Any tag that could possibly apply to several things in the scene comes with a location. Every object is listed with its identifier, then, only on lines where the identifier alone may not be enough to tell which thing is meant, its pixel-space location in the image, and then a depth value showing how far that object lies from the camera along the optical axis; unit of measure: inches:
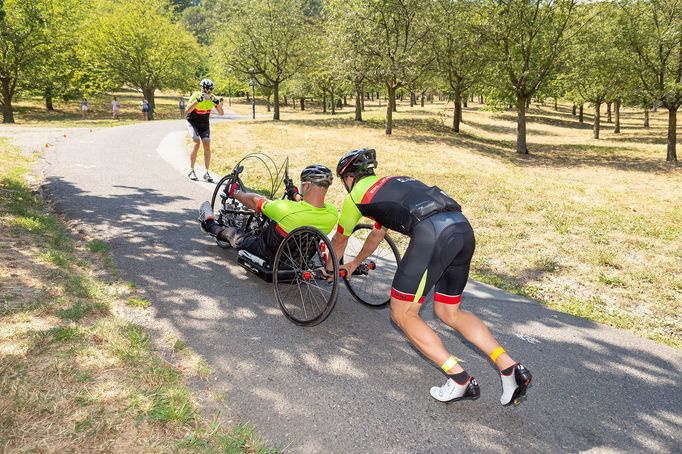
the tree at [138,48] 1464.1
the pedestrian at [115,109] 1288.1
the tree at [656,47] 781.9
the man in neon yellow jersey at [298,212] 180.9
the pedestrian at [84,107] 1245.7
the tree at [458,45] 951.6
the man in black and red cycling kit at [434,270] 128.0
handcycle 169.0
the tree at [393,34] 912.3
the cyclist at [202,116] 386.9
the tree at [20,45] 1069.8
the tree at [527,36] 852.6
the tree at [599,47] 832.9
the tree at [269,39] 1189.1
